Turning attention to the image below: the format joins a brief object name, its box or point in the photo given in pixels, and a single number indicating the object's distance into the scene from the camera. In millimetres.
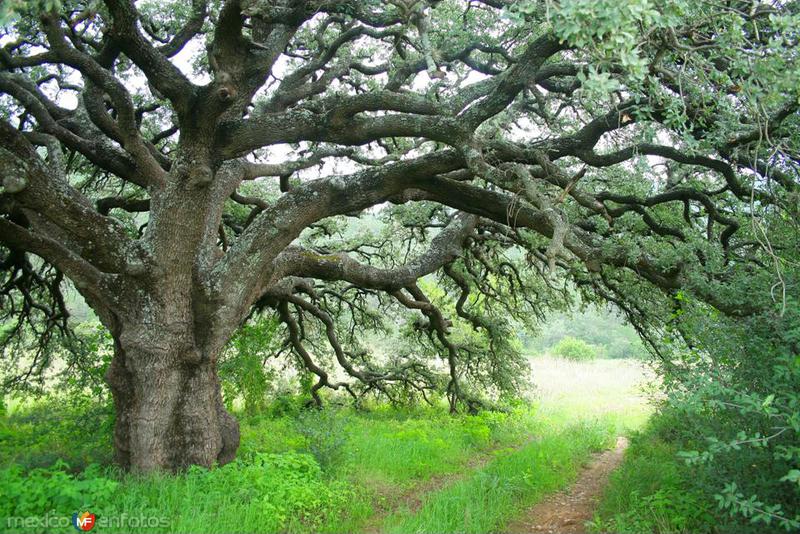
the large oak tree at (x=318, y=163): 5008
